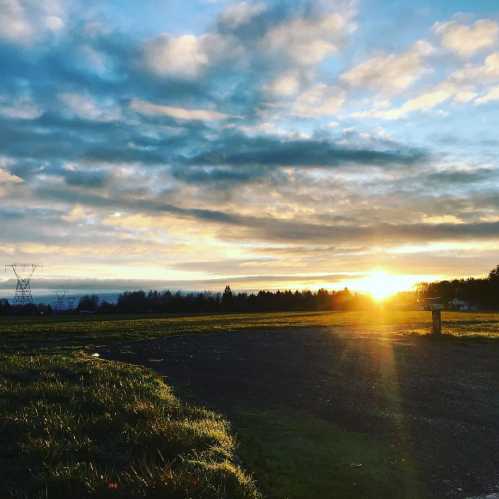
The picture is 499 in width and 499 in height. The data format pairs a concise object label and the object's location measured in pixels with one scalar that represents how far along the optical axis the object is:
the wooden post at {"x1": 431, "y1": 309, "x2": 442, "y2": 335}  28.22
